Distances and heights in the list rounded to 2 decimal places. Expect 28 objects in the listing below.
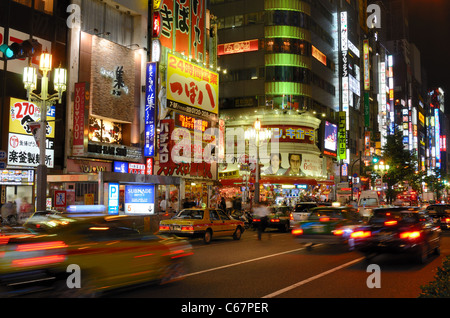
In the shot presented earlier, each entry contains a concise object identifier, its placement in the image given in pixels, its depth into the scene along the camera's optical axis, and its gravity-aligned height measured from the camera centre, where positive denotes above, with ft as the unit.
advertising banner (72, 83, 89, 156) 88.17 +13.77
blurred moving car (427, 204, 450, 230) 93.81 -4.19
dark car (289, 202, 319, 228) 85.81 -3.39
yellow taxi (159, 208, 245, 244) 61.31 -4.43
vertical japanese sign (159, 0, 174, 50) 112.88 +40.98
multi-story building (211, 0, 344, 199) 170.81 +41.76
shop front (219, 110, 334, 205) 160.97 +11.84
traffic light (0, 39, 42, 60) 35.22 +10.89
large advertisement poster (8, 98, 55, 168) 79.41 +9.41
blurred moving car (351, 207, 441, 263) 41.50 -4.04
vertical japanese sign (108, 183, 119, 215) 78.43 -1.18
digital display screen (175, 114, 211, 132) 121.49 +18.60
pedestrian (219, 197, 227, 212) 110.62 -3.18
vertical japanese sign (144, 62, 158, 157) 104.73 +18.43
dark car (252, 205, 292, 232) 87.86 -4.96
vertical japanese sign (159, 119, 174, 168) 107.45 +11.41
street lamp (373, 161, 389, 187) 198.79 +11.26
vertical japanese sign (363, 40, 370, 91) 264.46 +71.54
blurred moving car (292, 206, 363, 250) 52.90 -4.12
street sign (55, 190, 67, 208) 70.49 -1.24
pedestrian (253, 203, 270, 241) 69.56 -3.52
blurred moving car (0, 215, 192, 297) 26.07 -3.86
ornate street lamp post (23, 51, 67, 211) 62.90 +6.98
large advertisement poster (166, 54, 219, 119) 113.19 +26.81
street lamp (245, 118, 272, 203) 107.04 +5.43
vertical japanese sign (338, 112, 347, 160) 210.59 +24.34
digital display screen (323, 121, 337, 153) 191.87 +22.99
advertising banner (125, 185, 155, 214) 85.81 -1.44
